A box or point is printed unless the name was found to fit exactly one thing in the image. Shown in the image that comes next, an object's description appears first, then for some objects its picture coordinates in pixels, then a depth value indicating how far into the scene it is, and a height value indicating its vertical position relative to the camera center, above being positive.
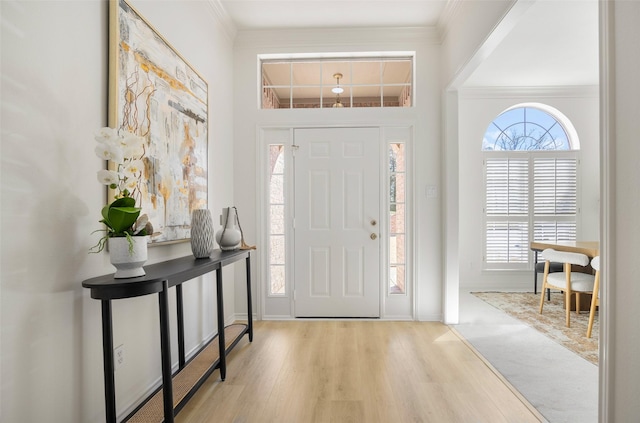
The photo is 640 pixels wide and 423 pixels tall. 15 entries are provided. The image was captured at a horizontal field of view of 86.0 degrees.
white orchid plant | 1.42 +0.14
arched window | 4.99 +0.27
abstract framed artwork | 1.74 +0.59
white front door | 3.57 -0.13
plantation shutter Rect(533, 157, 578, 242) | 4.98 +0.14
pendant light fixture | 3.67 +1.29
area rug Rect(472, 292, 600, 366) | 2.88 -1.16
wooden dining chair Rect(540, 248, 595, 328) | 3.27 -0.69
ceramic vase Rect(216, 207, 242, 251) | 2.64 -0.17
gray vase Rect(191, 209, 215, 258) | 2.23 -0.15
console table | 1.45 -0.62
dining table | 3.28 -0.40
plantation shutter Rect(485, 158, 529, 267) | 5.03 -0.02
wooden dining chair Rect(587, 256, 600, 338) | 2.95 -0.78
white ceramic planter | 1.48 -0.19
